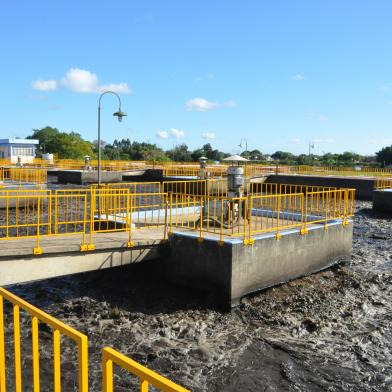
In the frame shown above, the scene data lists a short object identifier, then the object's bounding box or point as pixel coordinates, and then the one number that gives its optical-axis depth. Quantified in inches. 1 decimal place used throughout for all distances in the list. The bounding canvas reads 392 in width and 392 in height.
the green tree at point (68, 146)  3417.8
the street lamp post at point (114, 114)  882.8
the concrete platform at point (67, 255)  330.6
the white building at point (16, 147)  2824.8
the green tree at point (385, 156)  3201.3
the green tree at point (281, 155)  4884.4
